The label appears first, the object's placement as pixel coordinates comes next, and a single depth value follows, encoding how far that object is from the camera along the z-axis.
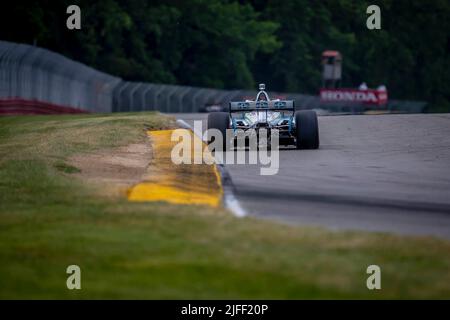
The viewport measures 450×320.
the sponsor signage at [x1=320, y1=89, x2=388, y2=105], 68.25
